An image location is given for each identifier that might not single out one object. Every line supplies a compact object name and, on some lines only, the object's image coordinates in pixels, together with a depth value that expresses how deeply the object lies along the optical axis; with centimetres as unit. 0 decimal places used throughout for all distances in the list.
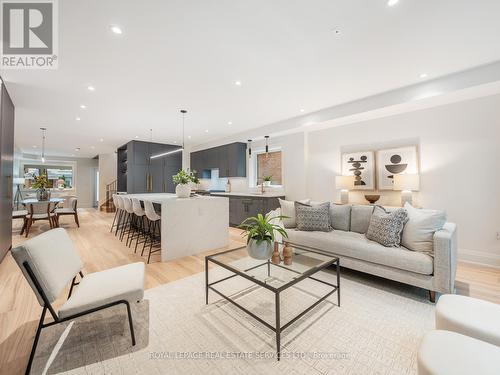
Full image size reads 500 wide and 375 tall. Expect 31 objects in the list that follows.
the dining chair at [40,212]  536
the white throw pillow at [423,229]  232
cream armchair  138
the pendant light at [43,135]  569
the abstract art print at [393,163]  384
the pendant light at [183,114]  439
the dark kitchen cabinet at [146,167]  722
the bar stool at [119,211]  487
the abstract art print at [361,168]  430
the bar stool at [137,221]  388
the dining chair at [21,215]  531
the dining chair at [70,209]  618
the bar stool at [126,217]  427
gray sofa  210
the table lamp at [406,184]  360
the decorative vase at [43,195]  605
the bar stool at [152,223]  348
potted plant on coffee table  204
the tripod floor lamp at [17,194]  740
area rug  146
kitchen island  345
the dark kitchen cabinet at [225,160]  645
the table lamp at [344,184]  436
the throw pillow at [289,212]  352
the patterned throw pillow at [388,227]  250
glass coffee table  168
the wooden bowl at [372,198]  407
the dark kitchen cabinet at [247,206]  534
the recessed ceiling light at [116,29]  203
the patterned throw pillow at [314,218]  322
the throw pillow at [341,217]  329
